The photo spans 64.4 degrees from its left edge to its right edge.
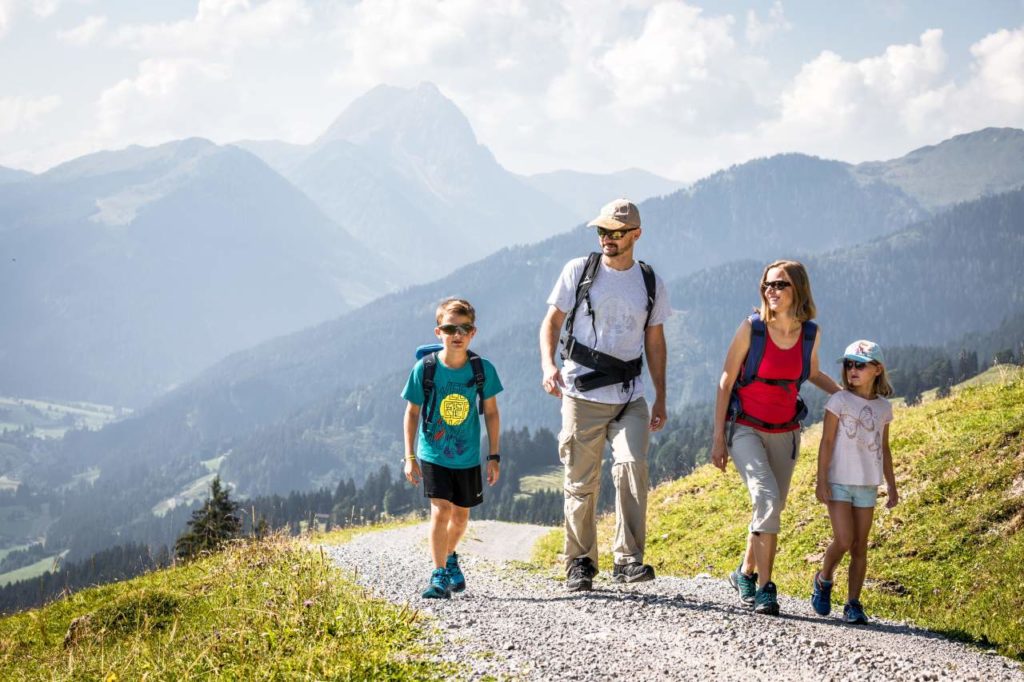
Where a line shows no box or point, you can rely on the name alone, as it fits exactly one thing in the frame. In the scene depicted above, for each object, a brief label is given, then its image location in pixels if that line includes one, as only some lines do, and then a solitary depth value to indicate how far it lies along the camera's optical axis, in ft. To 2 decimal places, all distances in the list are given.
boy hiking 26.68
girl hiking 24.77
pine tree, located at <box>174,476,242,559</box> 100.99
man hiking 26.32
